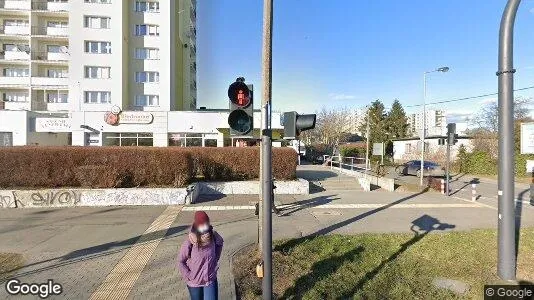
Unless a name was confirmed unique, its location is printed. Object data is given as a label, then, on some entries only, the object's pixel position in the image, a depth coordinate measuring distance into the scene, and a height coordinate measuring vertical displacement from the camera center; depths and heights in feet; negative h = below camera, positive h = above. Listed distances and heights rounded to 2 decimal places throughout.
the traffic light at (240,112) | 13.85 +1.52
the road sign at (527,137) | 32.01 +1.08
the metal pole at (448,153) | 47.50 -0.78
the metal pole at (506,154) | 16.81 -0.30
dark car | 79.05 -5.19
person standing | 11.66 -3.92
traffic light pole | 12.81 -2.28
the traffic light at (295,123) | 14.21 +1.09
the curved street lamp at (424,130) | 59.77 +3.33
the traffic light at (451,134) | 45.56 +1.95
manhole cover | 33.04 -6.52
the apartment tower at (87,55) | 107.55 +32.14
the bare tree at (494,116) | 112.78 +11.23
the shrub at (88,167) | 38.24 -2.15
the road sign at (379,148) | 61.57 +0.05
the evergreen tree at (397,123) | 167.63 +12.80
